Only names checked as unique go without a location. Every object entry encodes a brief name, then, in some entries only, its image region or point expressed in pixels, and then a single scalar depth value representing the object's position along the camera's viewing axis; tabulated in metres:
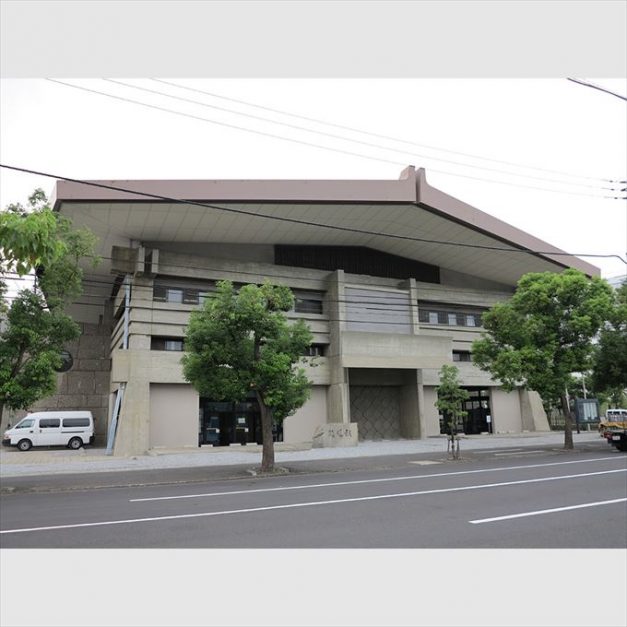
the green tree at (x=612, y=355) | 26.89
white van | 29.62
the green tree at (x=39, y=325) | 16.38
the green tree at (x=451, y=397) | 22.38
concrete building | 27.45
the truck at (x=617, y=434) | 23.06
